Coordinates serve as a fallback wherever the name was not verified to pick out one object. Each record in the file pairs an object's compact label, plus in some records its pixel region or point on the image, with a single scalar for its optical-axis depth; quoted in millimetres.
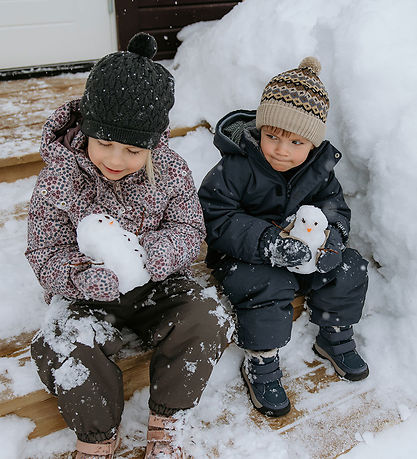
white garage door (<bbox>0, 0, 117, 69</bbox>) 3156
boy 1759
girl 1395
